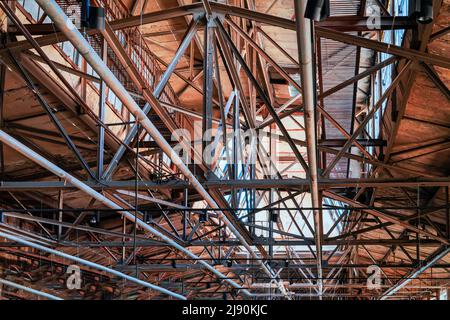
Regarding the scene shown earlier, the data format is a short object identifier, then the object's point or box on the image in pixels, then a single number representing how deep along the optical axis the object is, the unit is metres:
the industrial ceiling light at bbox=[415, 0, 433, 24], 7.27
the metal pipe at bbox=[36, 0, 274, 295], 5.40
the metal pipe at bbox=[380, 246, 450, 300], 17.66
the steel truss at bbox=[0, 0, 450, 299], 9.52
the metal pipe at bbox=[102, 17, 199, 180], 10.40
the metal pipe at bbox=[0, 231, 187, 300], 12.28
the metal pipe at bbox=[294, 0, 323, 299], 5.65
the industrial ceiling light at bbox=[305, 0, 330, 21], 5.19
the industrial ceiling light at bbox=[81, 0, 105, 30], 6.35
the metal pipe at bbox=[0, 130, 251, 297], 8.57
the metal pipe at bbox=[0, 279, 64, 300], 14.67
